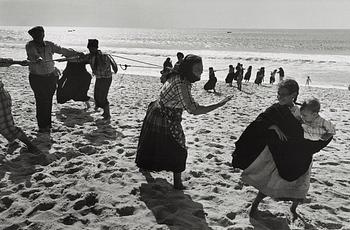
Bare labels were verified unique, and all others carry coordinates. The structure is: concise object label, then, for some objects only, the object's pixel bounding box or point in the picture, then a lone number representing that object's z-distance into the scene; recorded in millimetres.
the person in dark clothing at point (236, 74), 17441
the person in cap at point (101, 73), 7978
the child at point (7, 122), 5102
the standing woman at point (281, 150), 3508
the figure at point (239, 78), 16141
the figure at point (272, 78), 20297
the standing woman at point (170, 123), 4012
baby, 3648
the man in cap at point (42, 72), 6340
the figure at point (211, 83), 14662
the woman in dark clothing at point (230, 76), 17438
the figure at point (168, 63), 14786
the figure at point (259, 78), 18772
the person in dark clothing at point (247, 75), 20281
